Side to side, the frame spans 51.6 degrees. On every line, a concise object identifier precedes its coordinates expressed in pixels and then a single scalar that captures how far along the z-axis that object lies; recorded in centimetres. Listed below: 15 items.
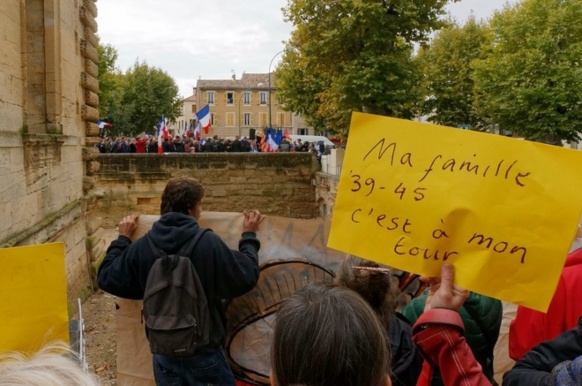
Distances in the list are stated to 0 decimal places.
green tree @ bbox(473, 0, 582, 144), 2403
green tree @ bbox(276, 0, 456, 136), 2147
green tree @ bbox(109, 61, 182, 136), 5697
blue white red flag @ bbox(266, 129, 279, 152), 2714
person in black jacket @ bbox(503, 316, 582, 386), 176
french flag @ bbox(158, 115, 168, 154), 2555
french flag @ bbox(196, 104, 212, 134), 2600
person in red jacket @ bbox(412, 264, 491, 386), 193
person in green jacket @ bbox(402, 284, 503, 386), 245
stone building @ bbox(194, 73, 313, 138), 7962
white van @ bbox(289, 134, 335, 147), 4422
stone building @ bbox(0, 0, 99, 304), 621
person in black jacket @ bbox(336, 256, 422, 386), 247
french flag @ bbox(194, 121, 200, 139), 3535
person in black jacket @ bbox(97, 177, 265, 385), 310
